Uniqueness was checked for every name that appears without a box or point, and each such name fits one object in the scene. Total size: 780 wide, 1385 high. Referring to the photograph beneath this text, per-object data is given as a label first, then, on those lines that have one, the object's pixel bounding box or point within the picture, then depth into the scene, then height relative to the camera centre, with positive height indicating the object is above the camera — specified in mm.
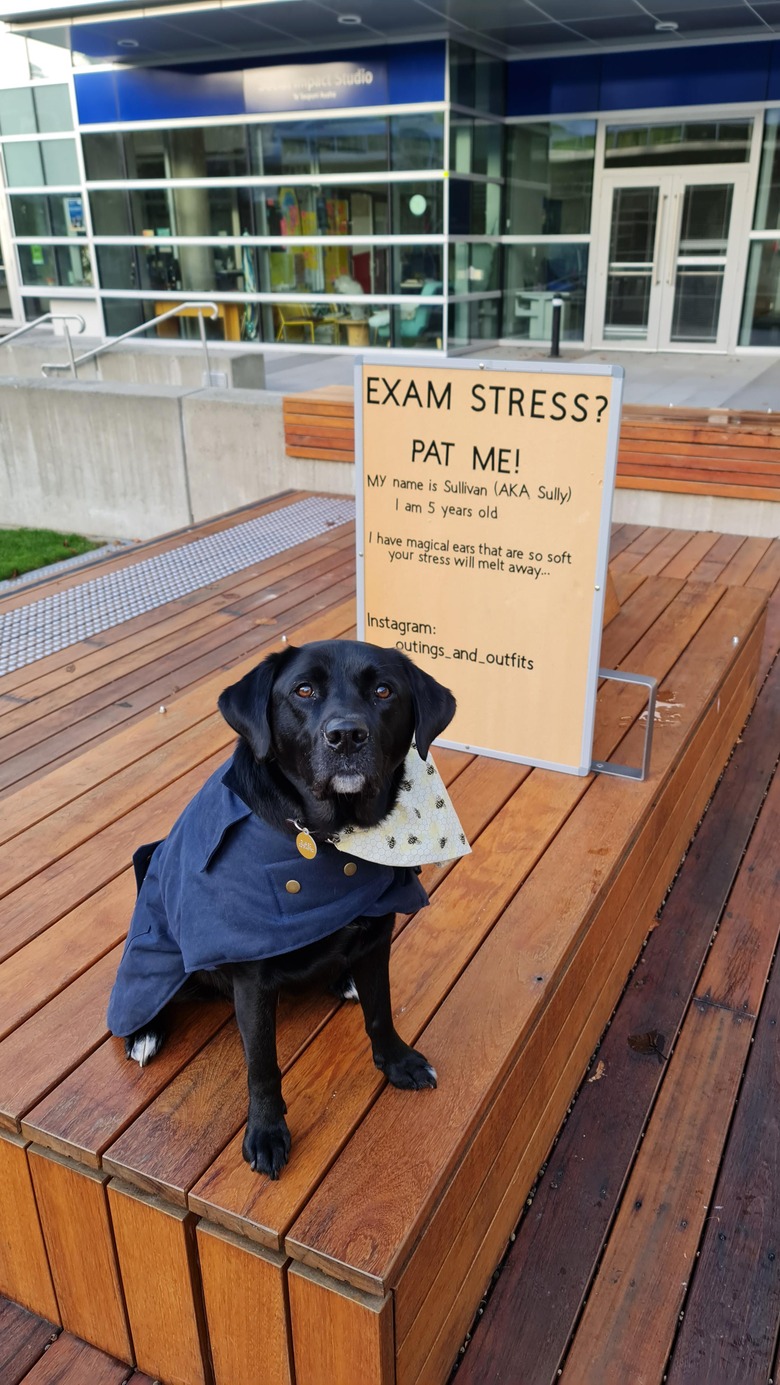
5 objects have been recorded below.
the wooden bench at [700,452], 6094 -1204
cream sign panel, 2691 -770
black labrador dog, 1562 -882
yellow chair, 13109 -846
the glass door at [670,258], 11891 -179
